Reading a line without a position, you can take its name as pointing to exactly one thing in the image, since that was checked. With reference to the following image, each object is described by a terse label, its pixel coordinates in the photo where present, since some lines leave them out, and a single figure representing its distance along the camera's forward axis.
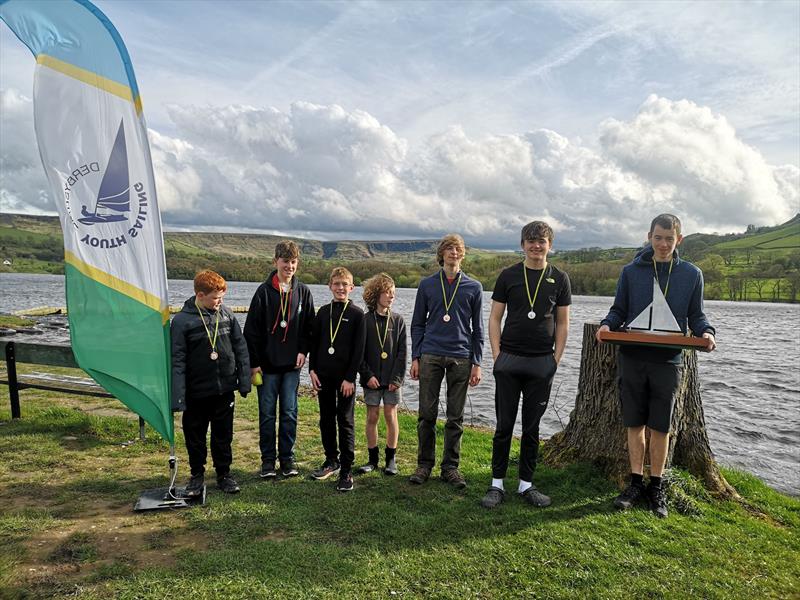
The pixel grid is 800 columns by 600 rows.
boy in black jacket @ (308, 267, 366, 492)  5.61
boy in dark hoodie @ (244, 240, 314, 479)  5.73
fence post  7.59
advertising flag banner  4.68
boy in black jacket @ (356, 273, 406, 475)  5.92
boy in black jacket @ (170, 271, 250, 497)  5.14
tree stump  5.58
